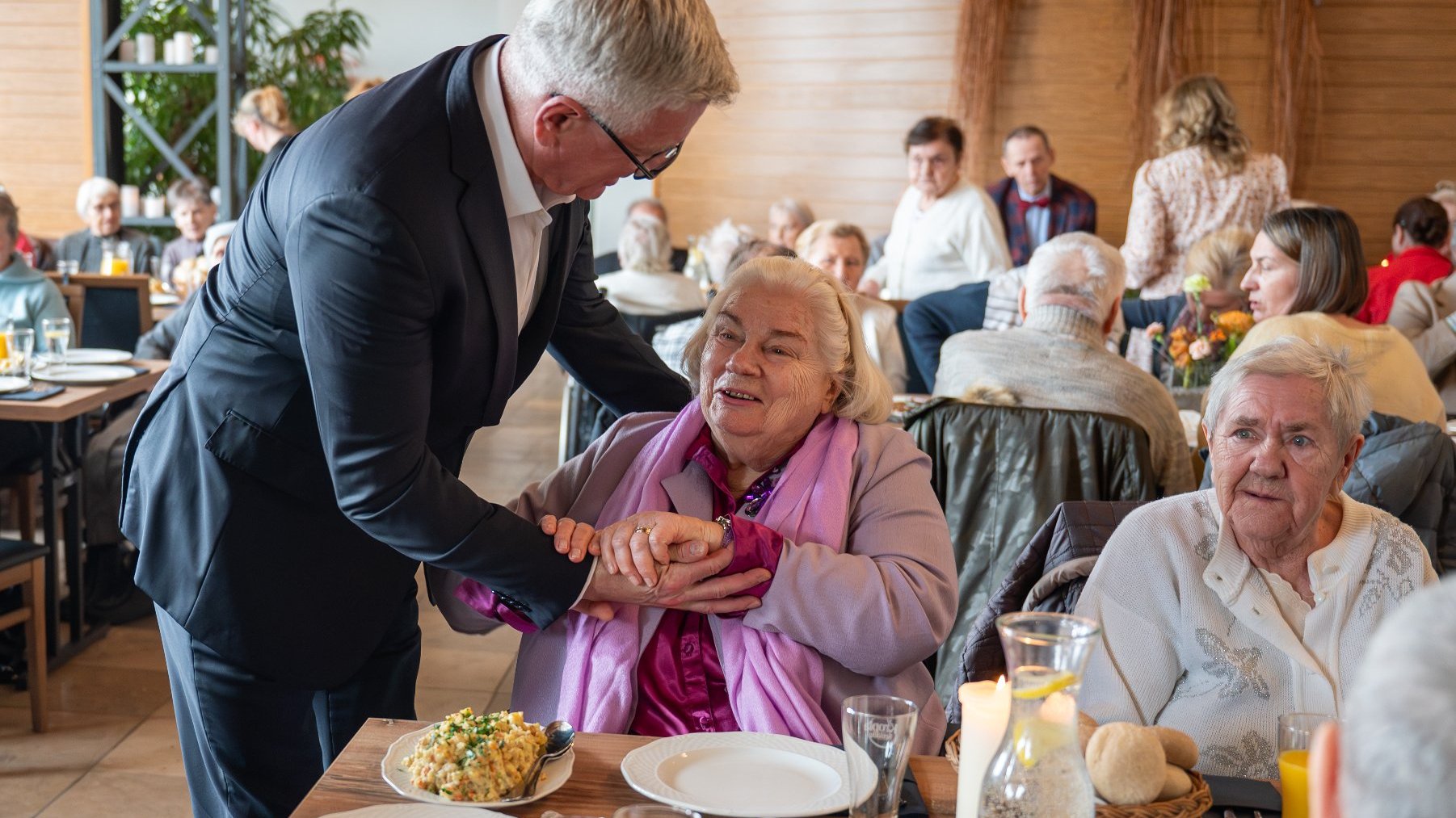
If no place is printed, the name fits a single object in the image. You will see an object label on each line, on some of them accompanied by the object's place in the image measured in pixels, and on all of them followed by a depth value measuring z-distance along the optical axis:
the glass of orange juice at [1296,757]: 1.28
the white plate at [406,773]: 1.33
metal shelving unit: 8.21
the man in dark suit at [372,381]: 1.44
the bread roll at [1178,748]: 1.33
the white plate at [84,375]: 3.95
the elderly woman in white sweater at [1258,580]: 1.80
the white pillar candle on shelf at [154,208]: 8.66
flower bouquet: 3.65
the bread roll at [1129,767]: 1.25
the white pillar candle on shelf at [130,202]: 8.59
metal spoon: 1.36
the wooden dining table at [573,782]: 1.33
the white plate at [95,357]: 4.38
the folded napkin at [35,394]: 3.67
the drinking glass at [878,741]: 1.21
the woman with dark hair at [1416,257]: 5.28
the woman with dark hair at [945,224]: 5.70
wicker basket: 1.25
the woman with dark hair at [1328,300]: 2.99
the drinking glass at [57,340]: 4.03
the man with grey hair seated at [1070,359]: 3.05
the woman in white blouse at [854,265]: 4.43
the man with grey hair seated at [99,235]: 7.05
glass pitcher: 1.06
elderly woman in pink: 1.75
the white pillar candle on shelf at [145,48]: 8.51
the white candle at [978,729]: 1.17
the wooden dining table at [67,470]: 3.60
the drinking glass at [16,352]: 3.83
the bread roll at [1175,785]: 1.29
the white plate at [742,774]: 1.34
